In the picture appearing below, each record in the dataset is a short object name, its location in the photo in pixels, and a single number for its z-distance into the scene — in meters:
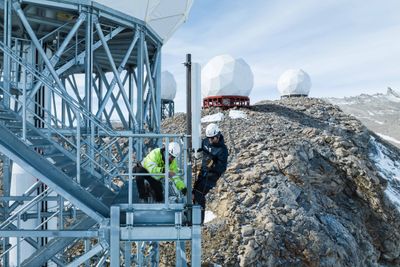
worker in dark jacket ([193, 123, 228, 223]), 9.02
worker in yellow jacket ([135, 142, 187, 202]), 7.66
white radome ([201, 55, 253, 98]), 27.25
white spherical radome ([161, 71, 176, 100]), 36.49
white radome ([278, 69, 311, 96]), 35.53
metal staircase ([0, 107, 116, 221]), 6.15
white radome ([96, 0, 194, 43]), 11.09
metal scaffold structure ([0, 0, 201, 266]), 6.40
